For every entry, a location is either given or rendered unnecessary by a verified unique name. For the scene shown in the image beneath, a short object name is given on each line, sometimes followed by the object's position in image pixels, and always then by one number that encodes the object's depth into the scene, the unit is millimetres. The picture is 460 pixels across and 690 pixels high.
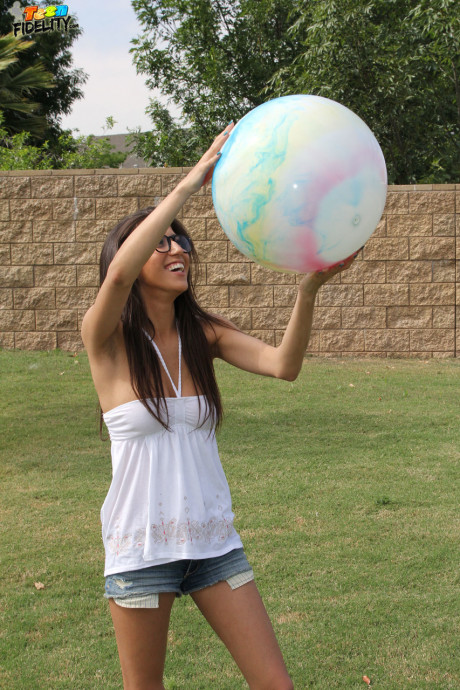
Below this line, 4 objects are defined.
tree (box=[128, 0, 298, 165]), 17312
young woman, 2062
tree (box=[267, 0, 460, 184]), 12375
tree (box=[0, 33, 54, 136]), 19125
